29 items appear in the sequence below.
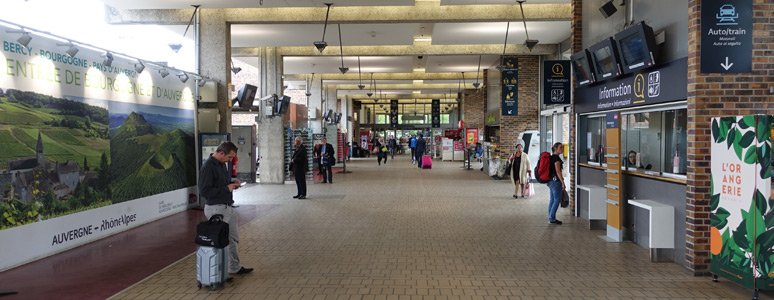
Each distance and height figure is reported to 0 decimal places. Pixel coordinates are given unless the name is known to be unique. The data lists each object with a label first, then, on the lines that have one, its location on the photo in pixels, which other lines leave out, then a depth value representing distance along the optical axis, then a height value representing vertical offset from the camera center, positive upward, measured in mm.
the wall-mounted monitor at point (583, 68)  8289 +1146
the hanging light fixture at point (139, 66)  8641 +1226
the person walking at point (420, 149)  25016 -433
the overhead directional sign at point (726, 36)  5302 +1027
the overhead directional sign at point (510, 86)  16297 +1646
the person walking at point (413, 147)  28572 -385
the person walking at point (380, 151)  26000 -536
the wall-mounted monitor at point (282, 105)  15695 +1051
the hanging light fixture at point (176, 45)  11002 +1990
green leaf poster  4594 -576
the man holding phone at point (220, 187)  5191 -458
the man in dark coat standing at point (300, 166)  12344 -593
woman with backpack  8477 -695
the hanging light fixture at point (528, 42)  11180 +2074
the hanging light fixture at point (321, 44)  10828 +1962
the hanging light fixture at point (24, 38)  5816 +1143
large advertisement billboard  5934 -49
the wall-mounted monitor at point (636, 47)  6312 +1141
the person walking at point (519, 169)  12123 -680
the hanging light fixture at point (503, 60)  12741 +2290
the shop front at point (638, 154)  6039 -214
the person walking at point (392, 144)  33369 -273
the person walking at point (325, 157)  16625 -524
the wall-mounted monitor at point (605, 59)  7209 +1143
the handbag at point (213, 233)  4992 -869
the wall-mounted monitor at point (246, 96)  12531 +1076
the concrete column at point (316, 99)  24406 +1928
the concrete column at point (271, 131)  16047 +290
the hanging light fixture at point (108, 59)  7648 +1187
